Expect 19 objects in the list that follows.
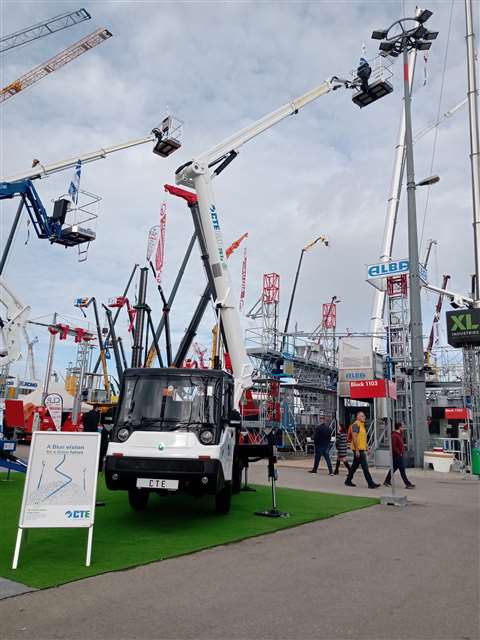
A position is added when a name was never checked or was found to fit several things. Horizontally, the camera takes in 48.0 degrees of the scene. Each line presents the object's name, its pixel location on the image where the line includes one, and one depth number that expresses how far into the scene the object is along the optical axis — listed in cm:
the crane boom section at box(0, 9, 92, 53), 4428
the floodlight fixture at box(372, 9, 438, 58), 2244
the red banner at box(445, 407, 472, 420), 3453
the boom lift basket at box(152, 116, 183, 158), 2036
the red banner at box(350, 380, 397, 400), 1914
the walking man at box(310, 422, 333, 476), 1753
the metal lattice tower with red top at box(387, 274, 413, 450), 2699
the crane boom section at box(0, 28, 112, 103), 4400
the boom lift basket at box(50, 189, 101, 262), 2053
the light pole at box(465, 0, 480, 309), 2569
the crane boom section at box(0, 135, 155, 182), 2453
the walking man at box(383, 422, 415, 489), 1412
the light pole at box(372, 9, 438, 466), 2027
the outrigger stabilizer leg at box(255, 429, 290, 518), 945
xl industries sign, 2180
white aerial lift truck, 807
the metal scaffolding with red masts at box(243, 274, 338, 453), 2872
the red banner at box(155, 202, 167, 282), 3809
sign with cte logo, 623
